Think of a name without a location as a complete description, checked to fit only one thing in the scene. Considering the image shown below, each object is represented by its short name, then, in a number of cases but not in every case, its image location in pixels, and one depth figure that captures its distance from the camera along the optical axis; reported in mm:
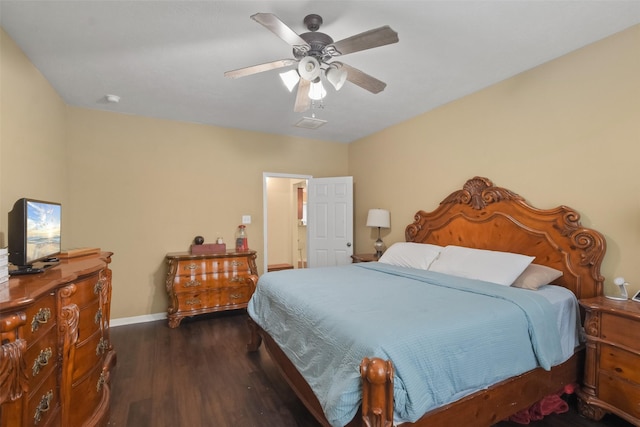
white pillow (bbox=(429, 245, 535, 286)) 2359
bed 1316
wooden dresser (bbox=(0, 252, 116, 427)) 1090
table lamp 4207
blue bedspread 1350
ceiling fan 1626
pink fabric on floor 1895
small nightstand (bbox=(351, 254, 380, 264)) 4153
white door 4707
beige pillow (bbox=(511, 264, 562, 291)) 2260
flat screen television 1625
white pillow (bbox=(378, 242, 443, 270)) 3123
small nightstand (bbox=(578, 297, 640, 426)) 1759
